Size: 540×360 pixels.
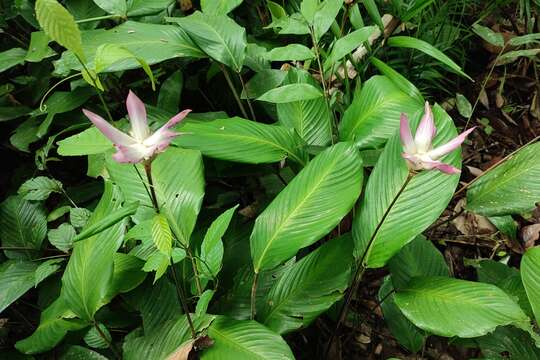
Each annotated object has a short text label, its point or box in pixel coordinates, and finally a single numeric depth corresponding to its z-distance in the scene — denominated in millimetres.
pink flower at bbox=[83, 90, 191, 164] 574
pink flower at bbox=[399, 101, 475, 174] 637
